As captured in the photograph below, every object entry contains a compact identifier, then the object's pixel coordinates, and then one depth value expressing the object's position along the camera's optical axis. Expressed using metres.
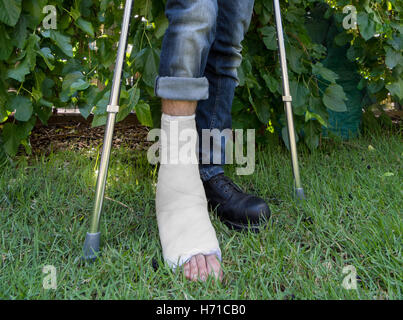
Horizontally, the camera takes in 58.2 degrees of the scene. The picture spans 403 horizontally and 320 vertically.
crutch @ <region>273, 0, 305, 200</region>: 1.06
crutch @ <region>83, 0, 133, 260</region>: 0.77
